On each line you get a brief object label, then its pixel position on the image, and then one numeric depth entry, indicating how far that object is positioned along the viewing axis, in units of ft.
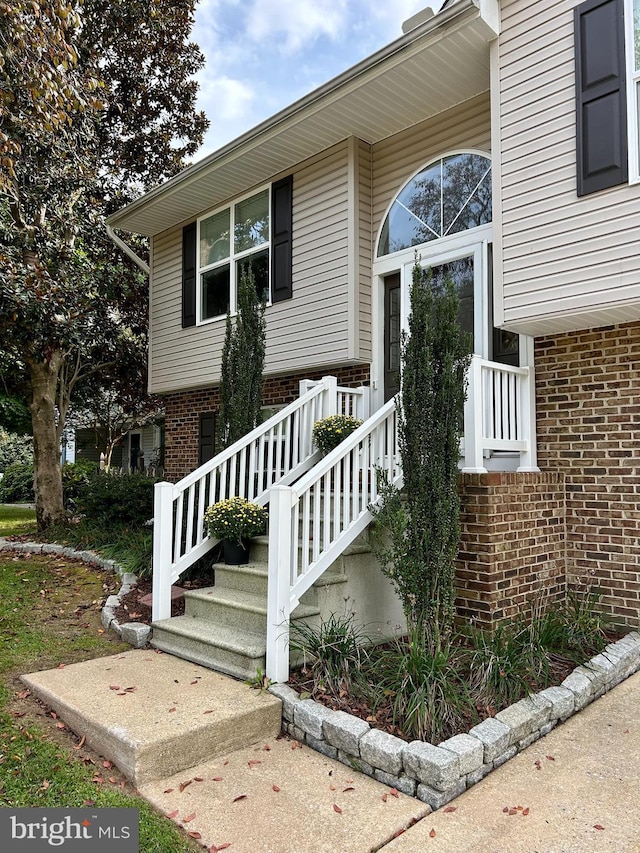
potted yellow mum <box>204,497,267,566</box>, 16.56
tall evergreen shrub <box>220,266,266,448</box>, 20.11
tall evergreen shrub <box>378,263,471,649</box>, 13.03
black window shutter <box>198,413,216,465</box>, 31.01
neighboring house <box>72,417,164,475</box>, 62.08
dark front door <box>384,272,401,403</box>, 22.29
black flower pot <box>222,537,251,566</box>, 16.89
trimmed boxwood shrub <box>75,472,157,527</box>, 28.25
